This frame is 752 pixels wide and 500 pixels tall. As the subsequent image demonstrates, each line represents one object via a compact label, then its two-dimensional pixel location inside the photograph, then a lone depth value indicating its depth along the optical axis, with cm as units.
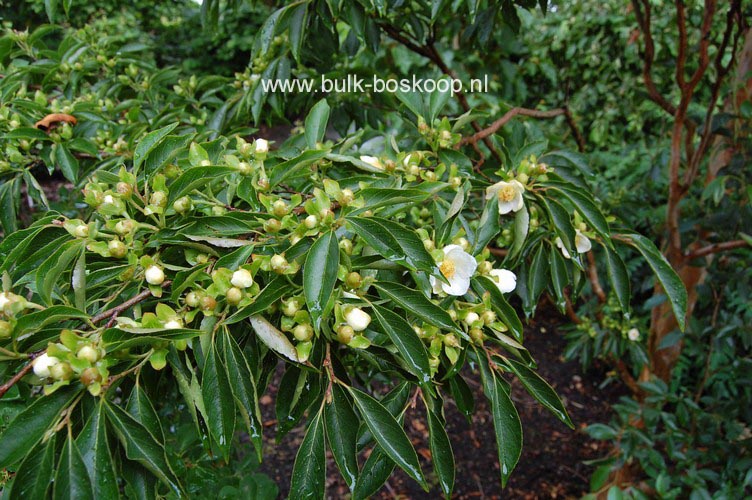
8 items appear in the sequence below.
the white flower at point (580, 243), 96
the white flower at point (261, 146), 78
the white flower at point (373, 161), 88
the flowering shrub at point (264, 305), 55
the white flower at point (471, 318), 70
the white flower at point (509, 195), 88
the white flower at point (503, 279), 78
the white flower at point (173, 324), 57
